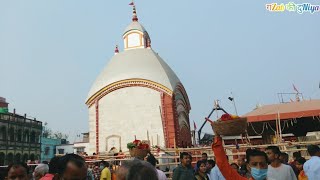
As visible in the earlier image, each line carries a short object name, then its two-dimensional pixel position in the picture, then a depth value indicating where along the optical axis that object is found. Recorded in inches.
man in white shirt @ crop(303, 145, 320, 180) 185.6
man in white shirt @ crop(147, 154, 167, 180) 184.7
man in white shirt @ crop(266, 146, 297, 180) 152.6
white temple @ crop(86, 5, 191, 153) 764.0
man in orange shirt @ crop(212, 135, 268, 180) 109.6
